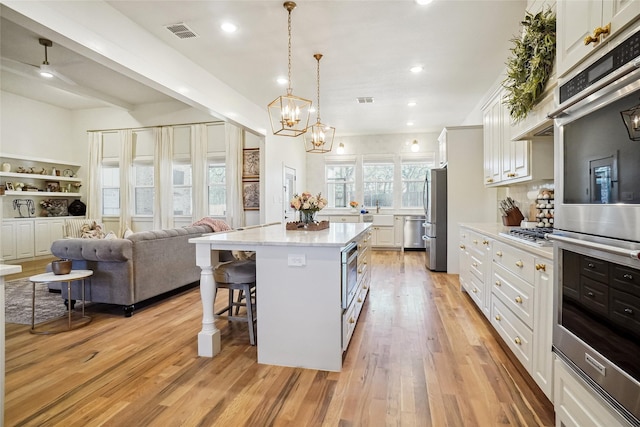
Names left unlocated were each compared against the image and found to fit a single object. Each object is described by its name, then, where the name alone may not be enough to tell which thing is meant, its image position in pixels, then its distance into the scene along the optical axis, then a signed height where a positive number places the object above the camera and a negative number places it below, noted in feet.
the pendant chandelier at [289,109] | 9.72 +3.20
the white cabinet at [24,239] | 20.86 -2.07
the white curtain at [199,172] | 22.20 +2.55
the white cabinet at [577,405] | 3.59 -2.50
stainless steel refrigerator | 17.60 -0.82
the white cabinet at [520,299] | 5.75 -2.15
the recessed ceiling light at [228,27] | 10.67 +6.22
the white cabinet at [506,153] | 9.08 +1.76
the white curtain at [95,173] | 24.52 +2.74
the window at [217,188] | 22.66 +1.45
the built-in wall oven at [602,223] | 3.27 -0.19
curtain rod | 22.22 +6.03
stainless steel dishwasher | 25.72 -2.09
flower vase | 10.63 -0.32
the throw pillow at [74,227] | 19.03 -1.14
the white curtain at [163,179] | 22.81 +2.11
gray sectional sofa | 10.87 -2.04
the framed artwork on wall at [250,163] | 22.03 +3.15
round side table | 9.79 -2.22
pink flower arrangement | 10.38 +0.16
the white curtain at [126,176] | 23.61 +2.42
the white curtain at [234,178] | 21.71 +2.07
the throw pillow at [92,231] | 14.95 -1.15
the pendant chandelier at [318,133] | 13.12 +3.26
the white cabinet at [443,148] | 17.38 +3.45
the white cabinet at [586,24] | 3.61 +2.38
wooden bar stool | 8.48 -1.94
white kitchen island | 7.28 -2.19
